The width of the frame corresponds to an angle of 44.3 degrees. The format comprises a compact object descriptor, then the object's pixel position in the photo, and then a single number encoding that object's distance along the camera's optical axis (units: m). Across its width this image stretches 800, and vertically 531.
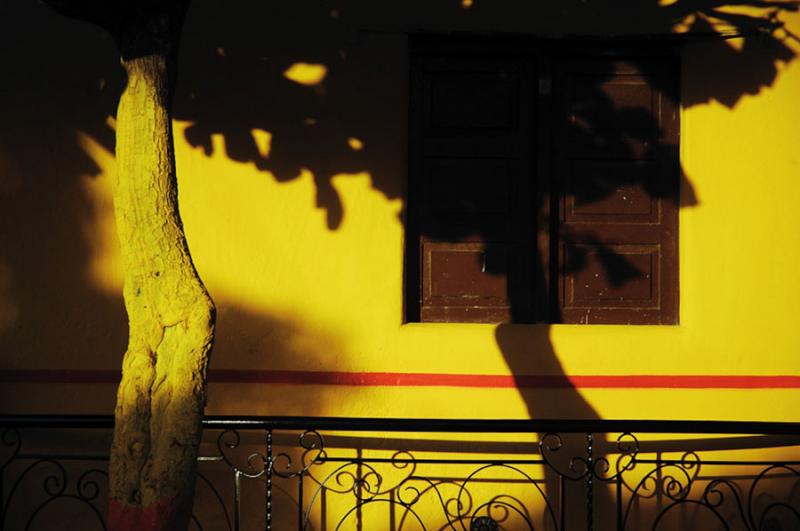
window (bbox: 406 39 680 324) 5.96
